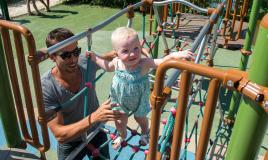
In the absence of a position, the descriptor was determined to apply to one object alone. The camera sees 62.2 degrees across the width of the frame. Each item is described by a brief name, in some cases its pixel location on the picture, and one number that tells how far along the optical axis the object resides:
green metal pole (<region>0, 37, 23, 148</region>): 1.42
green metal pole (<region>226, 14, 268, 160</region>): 0.71
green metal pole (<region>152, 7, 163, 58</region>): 3.21
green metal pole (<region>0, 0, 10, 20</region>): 5.25
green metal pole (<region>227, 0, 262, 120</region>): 2.34
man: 1.45
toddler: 1.48
